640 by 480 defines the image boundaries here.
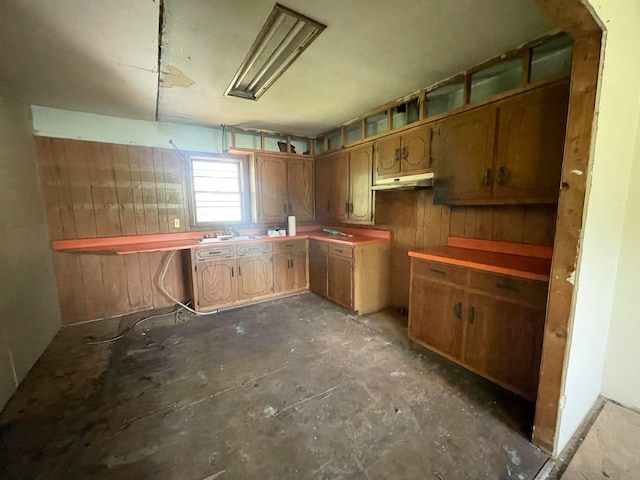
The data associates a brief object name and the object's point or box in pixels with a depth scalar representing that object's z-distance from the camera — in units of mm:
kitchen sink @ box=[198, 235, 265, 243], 3541
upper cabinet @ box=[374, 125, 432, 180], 2596
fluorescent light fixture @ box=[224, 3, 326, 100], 1585
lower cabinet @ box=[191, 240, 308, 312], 3348
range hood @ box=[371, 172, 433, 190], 2520
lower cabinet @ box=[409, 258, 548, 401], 1745
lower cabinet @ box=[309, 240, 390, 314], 3244
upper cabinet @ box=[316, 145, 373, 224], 3318
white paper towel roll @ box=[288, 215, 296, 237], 4023
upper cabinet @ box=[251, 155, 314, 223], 3920
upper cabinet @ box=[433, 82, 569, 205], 1778
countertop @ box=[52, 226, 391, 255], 2990
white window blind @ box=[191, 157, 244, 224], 3736
